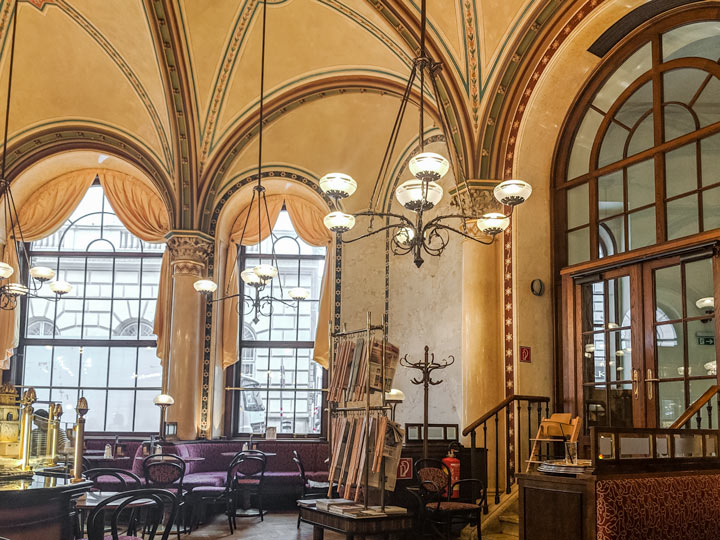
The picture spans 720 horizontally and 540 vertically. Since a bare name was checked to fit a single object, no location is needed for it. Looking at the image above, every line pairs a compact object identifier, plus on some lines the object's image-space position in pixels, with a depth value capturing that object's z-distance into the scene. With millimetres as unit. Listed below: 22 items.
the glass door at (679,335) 7031
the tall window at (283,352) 12680
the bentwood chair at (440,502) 7223
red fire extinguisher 8148
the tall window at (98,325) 12852
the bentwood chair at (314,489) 8984
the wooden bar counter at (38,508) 4496
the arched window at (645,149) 7359
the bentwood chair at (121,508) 4520
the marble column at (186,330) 11562
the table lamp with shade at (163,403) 10875
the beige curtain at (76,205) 12852
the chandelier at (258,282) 9375
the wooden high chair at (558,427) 6968
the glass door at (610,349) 7758
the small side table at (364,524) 5160
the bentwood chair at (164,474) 8297
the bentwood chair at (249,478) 9664
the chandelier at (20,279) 9711
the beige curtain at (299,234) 12500
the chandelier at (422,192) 5742
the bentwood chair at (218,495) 9102
